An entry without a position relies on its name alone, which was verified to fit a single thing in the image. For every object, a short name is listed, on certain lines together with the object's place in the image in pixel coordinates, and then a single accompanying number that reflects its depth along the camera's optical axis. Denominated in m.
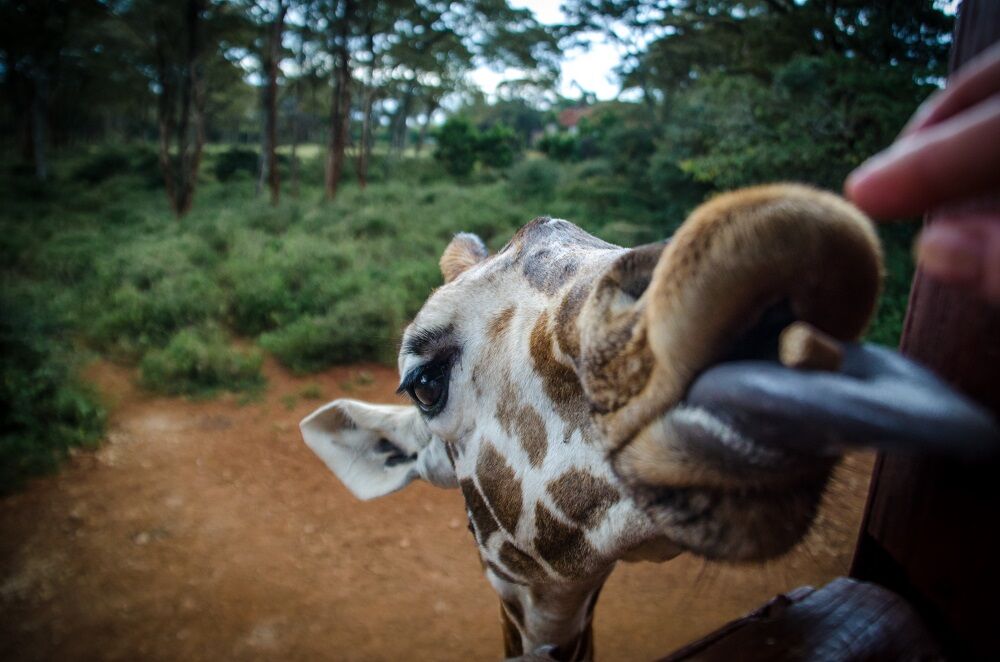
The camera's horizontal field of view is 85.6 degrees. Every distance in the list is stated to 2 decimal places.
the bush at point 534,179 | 20.17
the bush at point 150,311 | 7.58
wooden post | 0.83
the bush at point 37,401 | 5.11
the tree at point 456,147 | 29.98
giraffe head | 0.66
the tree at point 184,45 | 15.16
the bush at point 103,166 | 23.94
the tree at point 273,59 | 15.67
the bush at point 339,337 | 7.55
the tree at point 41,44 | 16.56
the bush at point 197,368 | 6.68
